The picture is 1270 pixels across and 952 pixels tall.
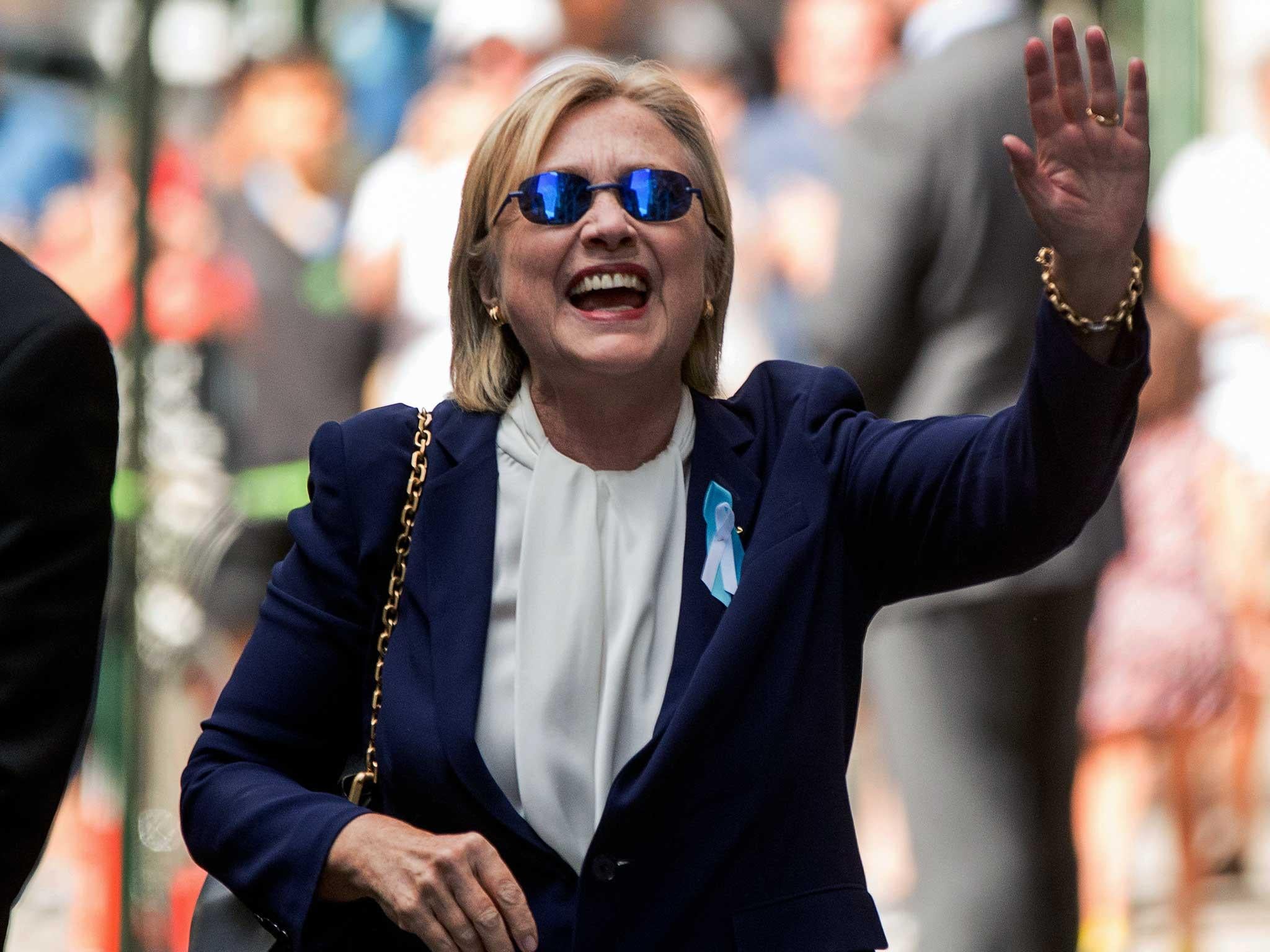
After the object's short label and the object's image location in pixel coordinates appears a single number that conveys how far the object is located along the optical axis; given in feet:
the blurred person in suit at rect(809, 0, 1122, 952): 33.09
